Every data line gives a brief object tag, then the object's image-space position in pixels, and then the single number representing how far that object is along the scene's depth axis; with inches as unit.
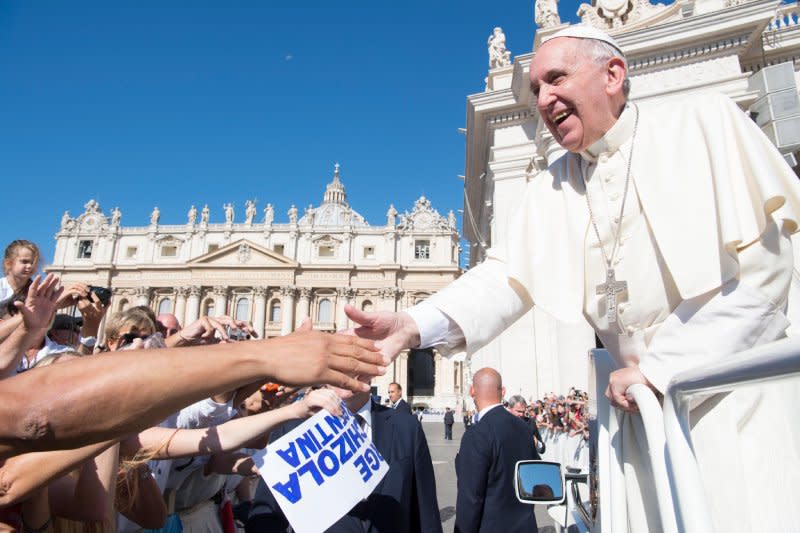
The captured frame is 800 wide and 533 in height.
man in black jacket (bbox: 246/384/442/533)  97.3
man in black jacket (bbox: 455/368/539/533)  125.6
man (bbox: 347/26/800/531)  42.9
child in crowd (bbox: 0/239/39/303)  129.4
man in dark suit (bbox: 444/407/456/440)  763.1
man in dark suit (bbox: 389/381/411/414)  370.9
